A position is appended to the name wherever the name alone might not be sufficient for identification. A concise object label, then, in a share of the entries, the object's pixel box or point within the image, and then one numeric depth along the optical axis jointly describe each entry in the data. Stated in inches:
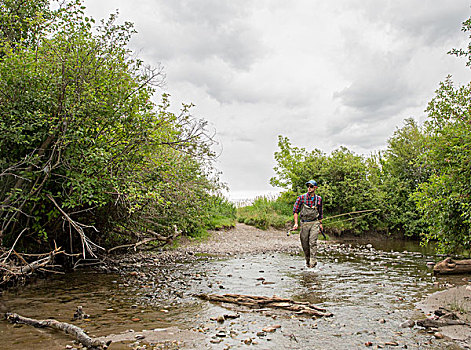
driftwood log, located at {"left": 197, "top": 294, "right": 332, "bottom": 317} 273.0
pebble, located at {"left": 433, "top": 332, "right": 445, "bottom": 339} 218.0
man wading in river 502.0
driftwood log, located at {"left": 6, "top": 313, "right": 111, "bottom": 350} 201.8
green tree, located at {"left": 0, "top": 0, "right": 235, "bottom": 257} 354.0
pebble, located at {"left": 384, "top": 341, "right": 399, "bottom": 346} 209.3
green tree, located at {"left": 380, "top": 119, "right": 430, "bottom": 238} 1074.1
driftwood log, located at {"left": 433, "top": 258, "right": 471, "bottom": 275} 443.2
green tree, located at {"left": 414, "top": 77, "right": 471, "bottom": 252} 422.3
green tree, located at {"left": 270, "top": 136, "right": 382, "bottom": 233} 1112.2
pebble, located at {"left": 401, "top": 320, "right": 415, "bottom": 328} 241.8
